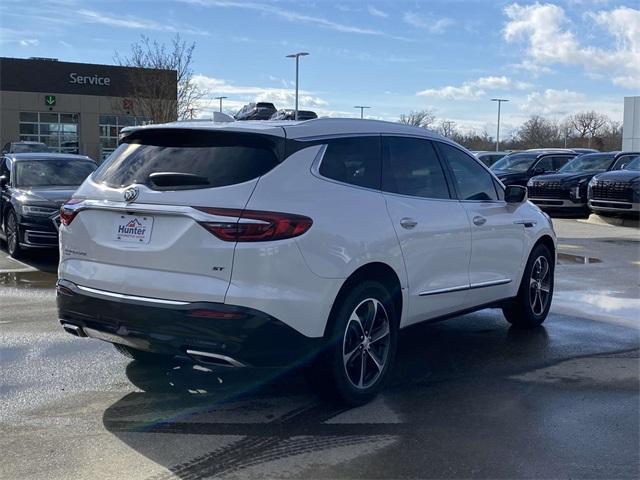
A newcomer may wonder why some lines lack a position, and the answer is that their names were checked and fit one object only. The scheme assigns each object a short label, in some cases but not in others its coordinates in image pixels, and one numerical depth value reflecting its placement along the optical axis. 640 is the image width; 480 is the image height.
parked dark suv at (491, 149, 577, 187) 22.28
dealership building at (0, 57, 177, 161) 49.31
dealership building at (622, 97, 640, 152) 51.44
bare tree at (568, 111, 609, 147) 86.74
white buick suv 4.12
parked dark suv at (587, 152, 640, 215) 16.81
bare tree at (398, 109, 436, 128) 56.45
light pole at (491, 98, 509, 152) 72.56
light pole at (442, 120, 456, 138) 65.26
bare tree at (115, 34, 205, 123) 29.48
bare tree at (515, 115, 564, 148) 82.75
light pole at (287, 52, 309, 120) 44.66
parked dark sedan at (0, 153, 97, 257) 10.69
